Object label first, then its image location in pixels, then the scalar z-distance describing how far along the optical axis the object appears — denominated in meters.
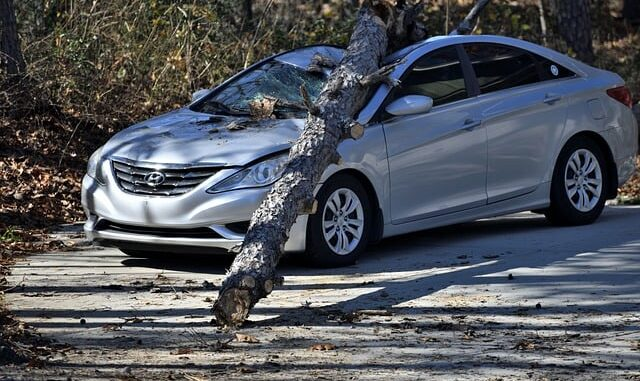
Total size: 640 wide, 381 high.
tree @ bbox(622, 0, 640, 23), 52.24
